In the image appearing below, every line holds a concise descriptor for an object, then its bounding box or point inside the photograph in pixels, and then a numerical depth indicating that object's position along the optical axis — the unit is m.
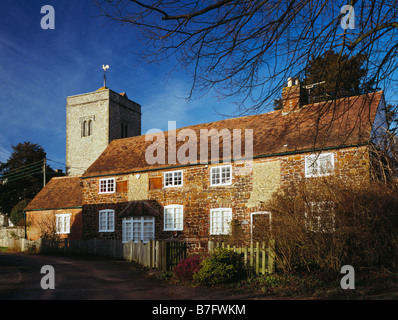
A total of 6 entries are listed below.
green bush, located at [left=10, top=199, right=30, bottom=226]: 37.43
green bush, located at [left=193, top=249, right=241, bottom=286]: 10.81
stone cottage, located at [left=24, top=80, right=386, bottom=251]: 19.08
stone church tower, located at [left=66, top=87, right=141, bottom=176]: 48.50
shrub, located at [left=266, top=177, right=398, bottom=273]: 9.97
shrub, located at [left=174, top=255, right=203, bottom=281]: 11.60
